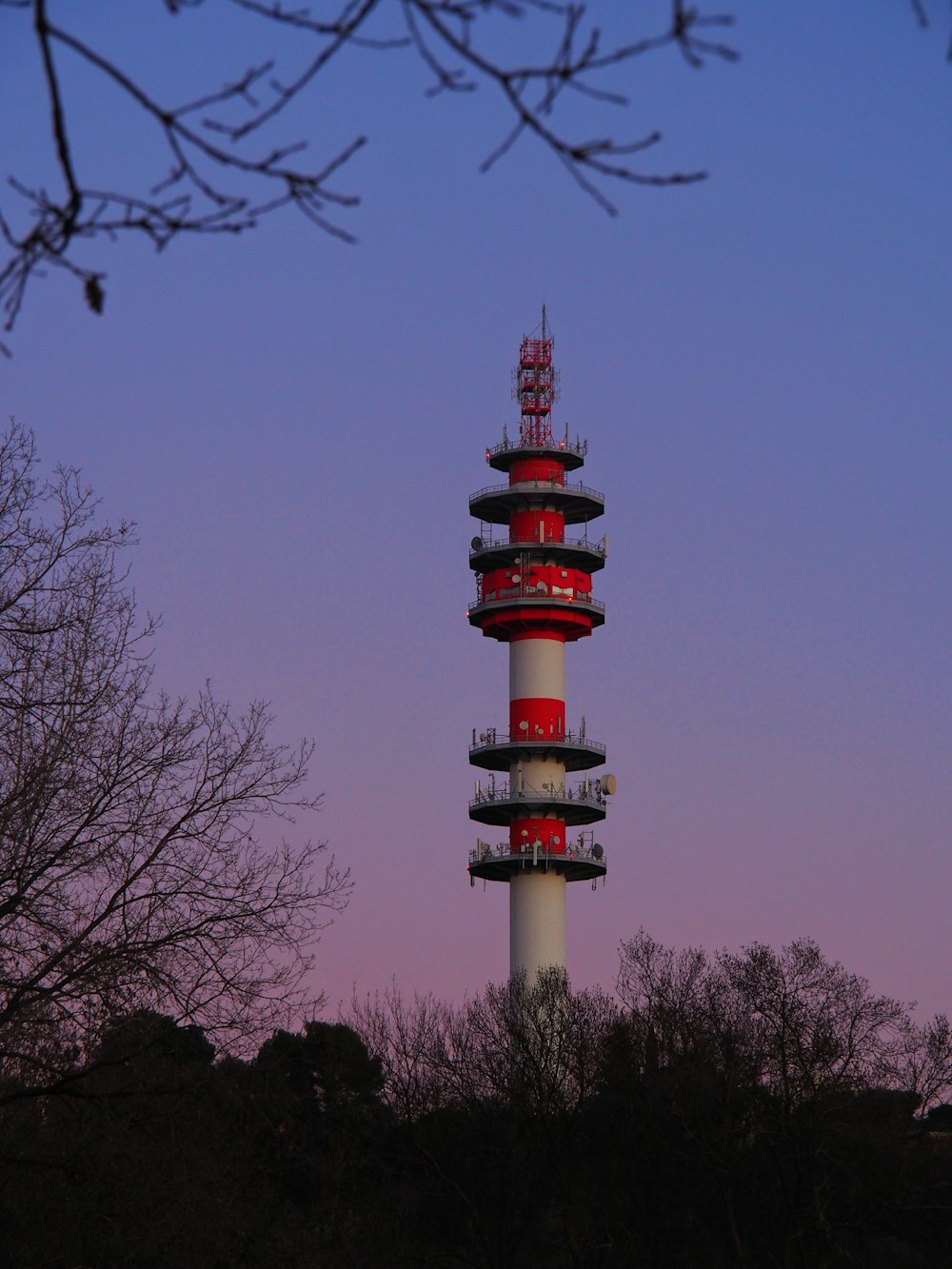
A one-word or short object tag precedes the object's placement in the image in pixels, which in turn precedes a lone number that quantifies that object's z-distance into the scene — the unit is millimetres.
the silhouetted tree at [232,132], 5688
